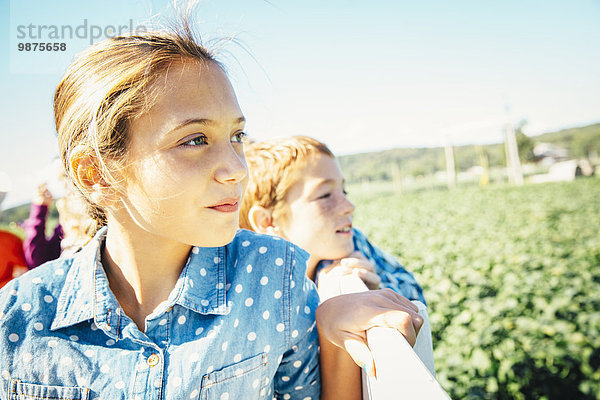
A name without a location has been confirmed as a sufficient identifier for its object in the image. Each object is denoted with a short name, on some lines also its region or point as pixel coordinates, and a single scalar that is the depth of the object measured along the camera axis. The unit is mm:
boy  659
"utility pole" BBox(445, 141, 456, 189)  38501
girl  386
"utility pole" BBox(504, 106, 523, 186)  34343
